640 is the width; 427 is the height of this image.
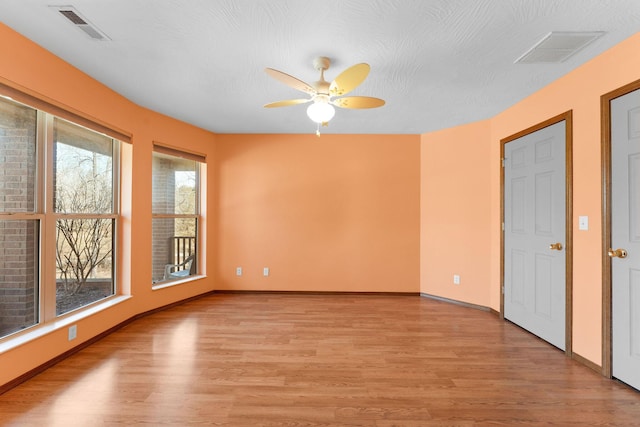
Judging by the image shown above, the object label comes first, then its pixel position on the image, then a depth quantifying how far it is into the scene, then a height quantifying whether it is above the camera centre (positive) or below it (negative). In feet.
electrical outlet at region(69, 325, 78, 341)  8.70 -3.29
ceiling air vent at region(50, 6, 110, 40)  6.34 +4.30
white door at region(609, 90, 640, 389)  7.00 -0.41
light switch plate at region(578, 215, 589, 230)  8.36 -0.11
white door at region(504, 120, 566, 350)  9.37 -0.49
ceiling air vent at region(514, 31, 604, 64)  6.95 +4.17
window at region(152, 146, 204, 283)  13.33 +0.19
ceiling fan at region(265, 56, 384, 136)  6.97 +3.21
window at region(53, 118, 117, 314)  8.99 +0.09
